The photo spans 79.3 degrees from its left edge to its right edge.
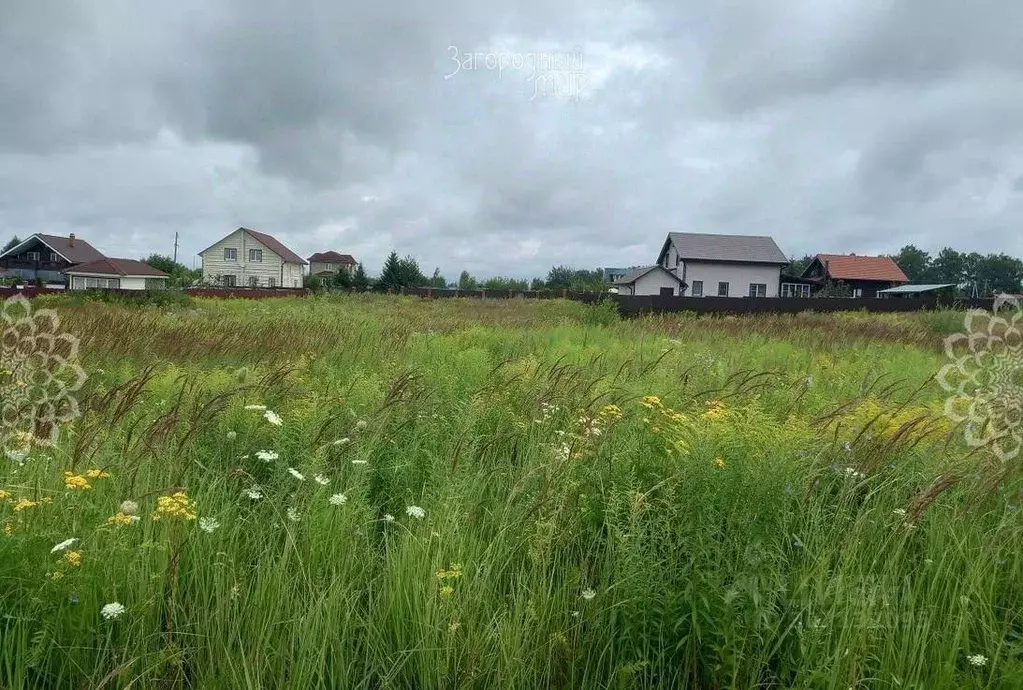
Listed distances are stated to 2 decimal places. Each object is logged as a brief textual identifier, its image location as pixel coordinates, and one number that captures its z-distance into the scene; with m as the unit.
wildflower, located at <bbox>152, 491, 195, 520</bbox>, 2.07
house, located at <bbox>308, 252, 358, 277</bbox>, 106.23
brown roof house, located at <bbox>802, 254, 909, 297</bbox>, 58.88
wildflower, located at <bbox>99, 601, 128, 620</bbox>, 1.73
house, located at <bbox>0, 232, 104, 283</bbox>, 62.00
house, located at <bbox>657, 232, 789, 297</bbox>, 50.94
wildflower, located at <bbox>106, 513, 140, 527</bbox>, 1.98
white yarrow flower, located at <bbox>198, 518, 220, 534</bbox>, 2.10
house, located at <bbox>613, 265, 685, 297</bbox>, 51.81
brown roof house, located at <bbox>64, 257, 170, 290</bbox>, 62.22
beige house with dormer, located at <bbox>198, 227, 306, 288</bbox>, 69.19
